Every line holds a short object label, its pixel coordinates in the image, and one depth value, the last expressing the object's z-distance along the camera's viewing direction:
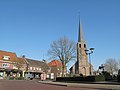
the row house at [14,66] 41.83
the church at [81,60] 52.02
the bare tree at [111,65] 56.47
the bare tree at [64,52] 35.67
